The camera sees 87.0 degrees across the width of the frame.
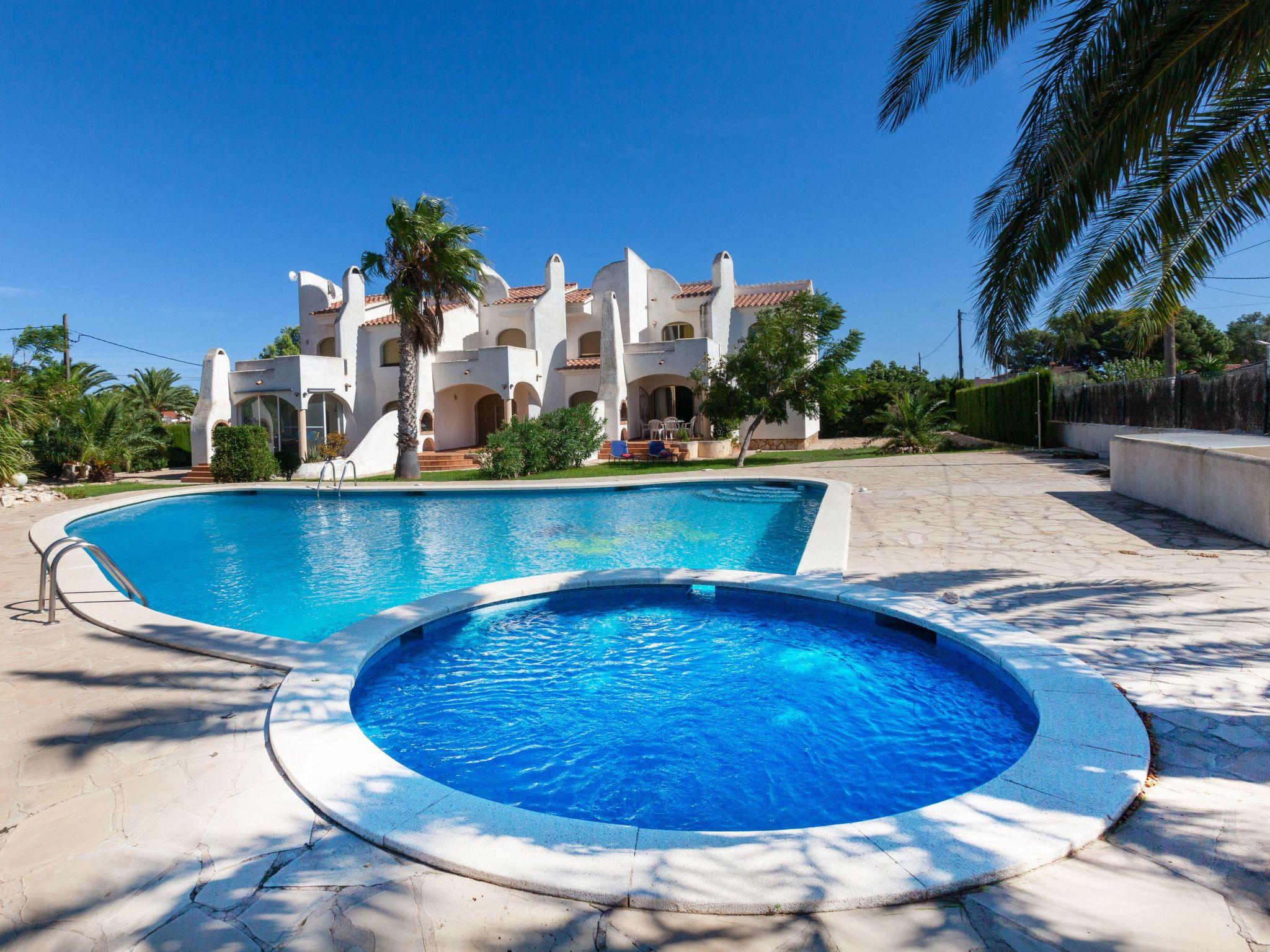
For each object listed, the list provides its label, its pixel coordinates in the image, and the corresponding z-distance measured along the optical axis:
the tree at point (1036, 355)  63.41
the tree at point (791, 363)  20.22
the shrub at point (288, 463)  22.86
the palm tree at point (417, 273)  20.27
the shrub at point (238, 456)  20.97
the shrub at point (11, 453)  17.69
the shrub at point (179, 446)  28.97
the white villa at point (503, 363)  25.16
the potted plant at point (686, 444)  23.92
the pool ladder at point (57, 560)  6.05
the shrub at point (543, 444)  19.06
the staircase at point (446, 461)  23.94
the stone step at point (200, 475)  22.19
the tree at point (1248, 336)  56.62
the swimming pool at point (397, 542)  8.34
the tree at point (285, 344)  56.53
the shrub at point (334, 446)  24.70
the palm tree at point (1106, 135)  4.61
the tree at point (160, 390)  33.38
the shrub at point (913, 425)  23.39
